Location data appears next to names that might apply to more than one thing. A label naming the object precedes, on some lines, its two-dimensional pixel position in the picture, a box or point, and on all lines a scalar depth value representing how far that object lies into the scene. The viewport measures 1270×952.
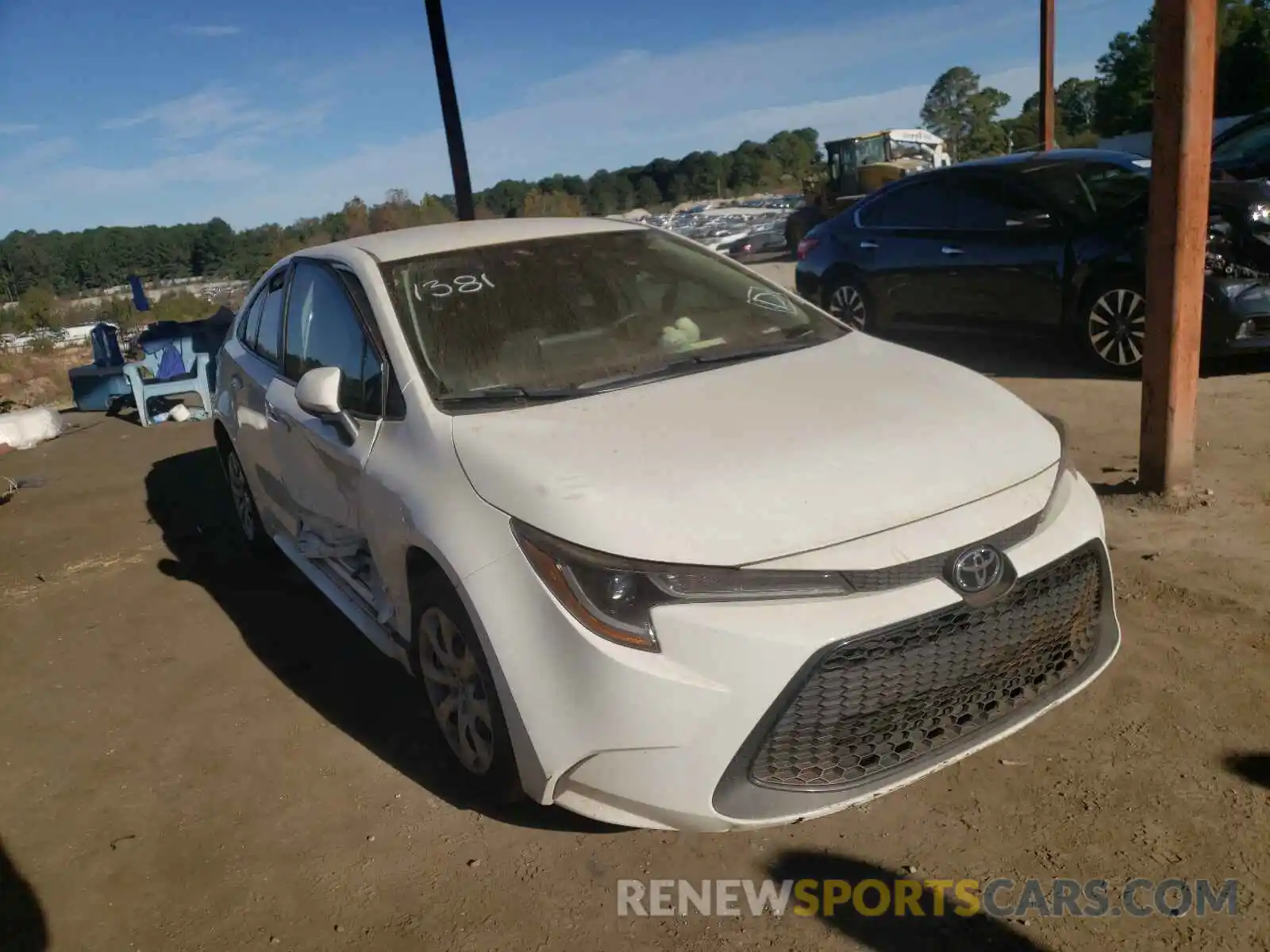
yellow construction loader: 26.98
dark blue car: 6.52
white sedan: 2.38
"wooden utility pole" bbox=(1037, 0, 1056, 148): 16.05
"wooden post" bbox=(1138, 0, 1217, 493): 4.27
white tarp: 10.10
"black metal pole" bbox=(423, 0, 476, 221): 9.12
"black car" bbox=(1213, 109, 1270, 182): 8.55
